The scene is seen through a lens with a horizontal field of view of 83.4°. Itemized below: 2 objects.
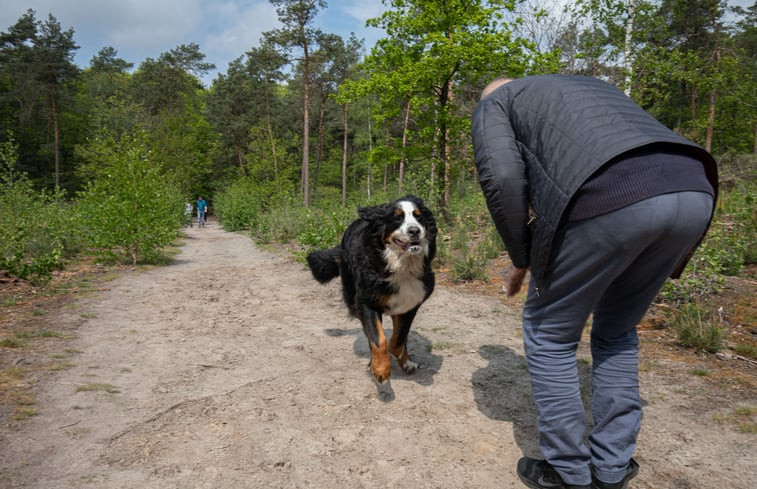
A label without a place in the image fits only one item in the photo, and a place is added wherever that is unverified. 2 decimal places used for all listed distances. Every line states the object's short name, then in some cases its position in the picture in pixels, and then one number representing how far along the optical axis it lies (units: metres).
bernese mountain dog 3.19
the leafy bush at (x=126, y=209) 8.52
